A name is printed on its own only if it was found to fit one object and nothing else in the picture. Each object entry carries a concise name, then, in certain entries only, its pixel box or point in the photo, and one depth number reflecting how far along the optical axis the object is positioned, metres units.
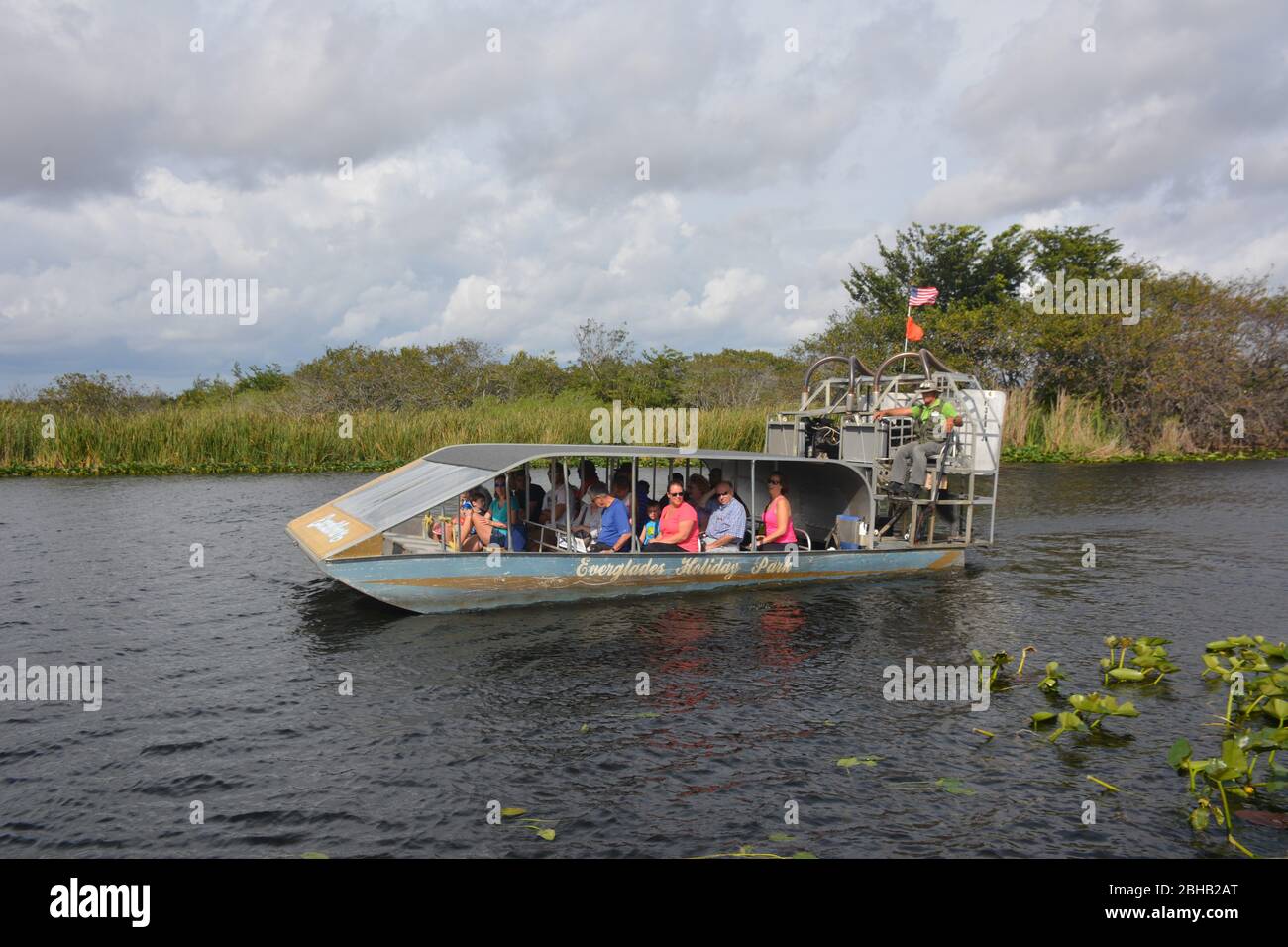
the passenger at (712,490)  15.66
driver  15.45
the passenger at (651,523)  14.34
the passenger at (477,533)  12.96
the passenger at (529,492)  14.42
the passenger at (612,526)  13.88
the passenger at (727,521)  14.50
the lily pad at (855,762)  8.30
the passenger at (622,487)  14.21
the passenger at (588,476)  15.25
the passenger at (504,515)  13.41
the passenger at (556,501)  14.49
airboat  12.17
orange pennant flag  17.33
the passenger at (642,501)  15.55
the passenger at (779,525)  14.68
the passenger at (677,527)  14.09
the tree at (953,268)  49.59
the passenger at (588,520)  14.80
